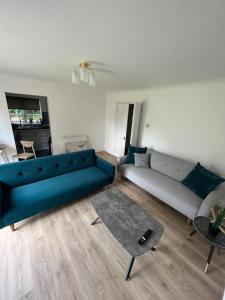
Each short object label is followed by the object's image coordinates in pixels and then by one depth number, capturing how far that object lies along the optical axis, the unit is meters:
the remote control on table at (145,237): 1.26
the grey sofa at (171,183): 1.83
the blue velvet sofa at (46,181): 1.68
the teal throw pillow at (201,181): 1.98
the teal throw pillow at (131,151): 3.06
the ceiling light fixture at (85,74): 1.92
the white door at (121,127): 3.94
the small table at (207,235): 1.28
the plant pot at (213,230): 1.35
